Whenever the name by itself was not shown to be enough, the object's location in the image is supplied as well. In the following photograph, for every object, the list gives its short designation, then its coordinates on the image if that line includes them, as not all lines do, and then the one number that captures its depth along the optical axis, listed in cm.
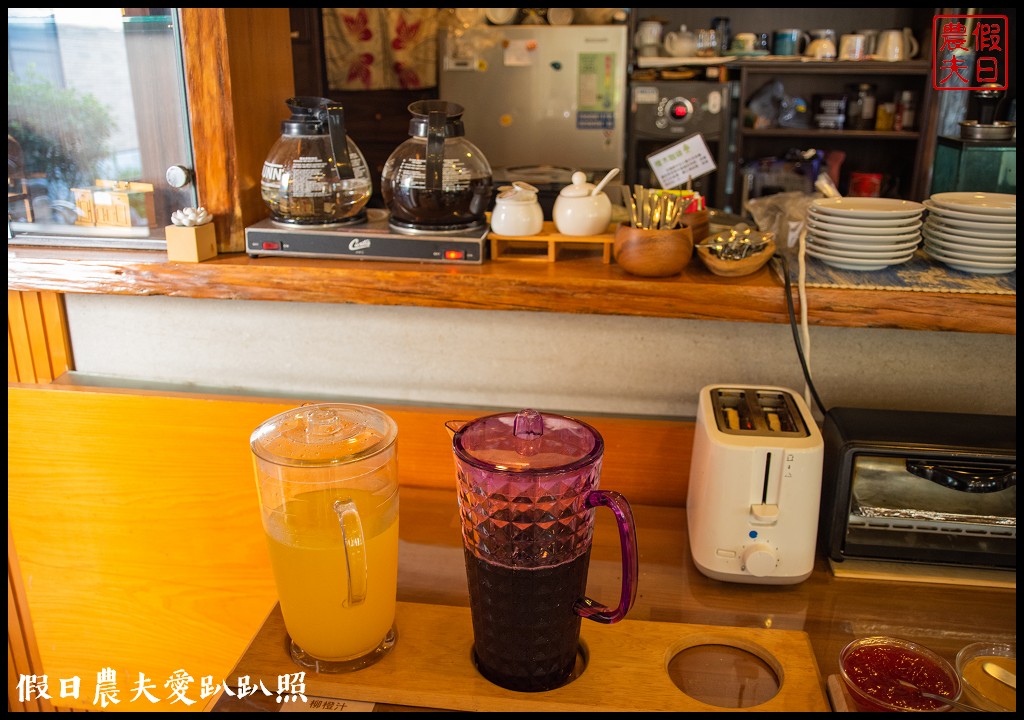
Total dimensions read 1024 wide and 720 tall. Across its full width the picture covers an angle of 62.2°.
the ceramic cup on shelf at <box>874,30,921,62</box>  407
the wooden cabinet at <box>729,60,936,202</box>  411
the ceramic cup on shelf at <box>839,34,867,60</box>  410
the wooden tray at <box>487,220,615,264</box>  137
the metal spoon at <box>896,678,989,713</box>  92
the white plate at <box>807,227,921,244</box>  129
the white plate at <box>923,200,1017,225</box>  124
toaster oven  115
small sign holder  147
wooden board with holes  95
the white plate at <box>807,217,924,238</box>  128
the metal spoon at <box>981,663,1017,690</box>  97
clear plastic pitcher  96
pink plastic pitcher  90
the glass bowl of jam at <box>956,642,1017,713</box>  94
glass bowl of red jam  93
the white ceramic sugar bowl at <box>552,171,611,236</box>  136
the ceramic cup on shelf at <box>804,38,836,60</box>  412
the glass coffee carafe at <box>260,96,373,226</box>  135
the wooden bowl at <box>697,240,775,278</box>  130
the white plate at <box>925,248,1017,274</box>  128
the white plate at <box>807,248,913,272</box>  130
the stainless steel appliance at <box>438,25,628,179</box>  391
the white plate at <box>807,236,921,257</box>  129
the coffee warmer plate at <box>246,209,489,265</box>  136
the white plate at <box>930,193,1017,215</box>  123
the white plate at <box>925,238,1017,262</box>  126
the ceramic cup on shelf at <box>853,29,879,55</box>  419
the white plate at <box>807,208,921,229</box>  128
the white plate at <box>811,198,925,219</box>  128
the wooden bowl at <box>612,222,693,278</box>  127
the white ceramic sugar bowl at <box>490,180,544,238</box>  136
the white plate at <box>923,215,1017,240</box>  125
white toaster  110
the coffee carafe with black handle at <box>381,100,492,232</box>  136
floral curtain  404
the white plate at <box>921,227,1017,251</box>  126
